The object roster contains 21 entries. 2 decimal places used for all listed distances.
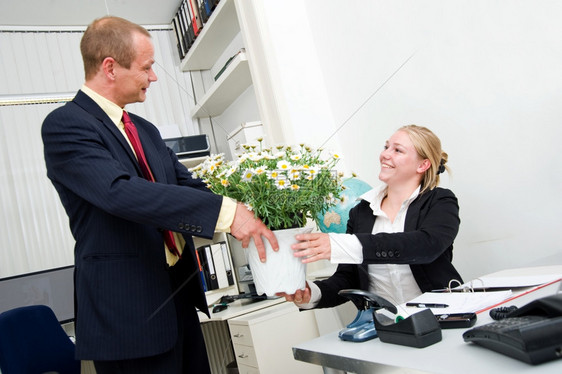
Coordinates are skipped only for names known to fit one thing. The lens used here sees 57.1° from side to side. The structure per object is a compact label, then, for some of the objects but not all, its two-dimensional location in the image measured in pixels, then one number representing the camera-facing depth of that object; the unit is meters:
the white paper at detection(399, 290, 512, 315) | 1.04
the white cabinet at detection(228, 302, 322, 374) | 2.30
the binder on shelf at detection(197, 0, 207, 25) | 3.40
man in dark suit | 1.16
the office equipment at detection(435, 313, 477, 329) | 0.94
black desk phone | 0.67
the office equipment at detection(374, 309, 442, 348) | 0.87
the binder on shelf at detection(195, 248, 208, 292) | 3.35
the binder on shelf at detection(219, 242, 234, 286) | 3.39
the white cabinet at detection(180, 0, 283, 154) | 2.79
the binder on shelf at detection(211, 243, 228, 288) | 3.36
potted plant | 1.08
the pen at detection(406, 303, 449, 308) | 1.10
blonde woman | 1.27
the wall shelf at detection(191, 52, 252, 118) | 3.05
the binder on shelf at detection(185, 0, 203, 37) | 3.55
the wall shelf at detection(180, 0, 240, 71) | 3.19
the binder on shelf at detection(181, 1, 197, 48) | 3.71
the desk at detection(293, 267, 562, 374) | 0.70
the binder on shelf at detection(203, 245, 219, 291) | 3.33
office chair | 1.84
